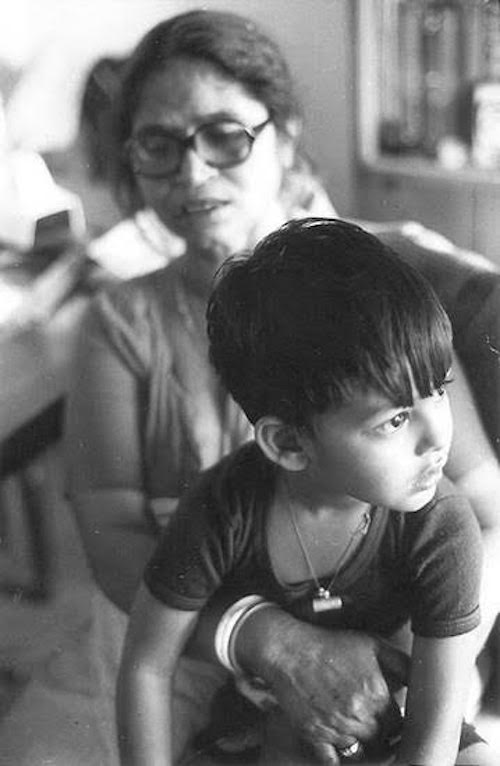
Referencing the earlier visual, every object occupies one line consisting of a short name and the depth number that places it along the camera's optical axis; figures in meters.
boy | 0.58
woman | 0.65
